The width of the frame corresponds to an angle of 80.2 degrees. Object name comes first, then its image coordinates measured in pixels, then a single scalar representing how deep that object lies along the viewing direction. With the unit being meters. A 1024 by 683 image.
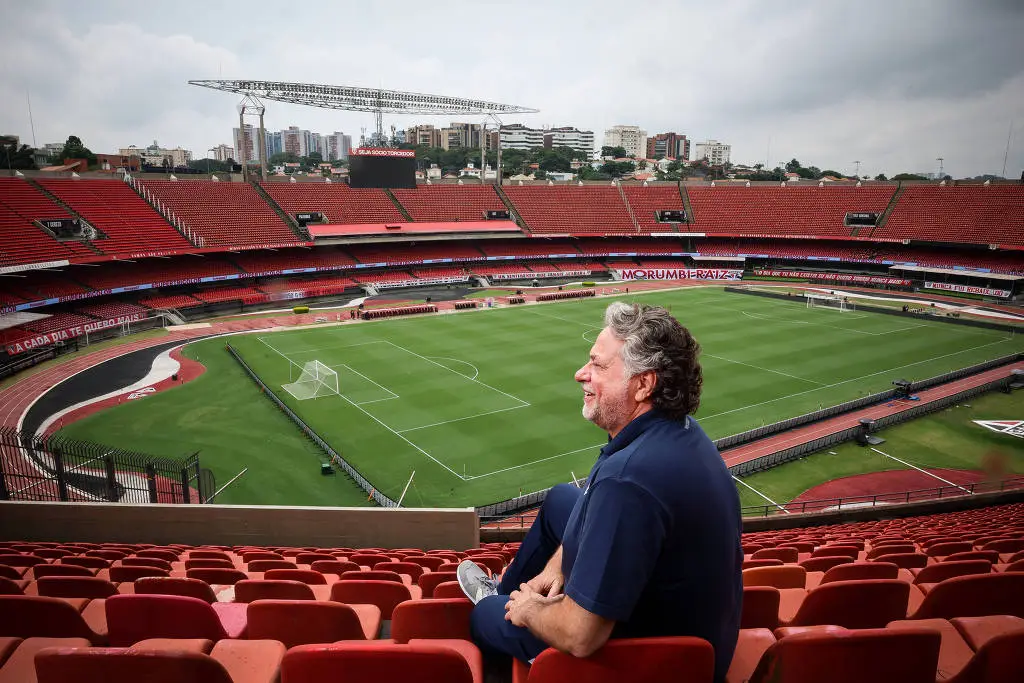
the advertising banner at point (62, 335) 34.94
